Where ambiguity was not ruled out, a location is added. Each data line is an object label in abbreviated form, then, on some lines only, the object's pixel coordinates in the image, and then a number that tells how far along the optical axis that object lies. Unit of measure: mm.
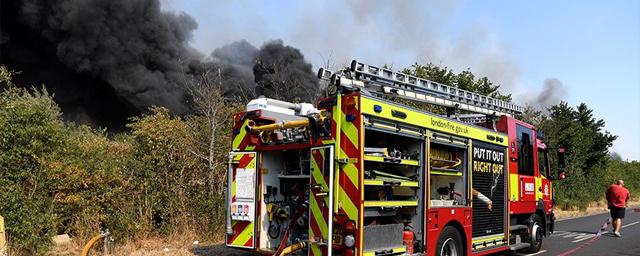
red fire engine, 5898
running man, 13602
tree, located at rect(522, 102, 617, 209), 27016
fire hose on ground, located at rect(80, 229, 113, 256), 6202
